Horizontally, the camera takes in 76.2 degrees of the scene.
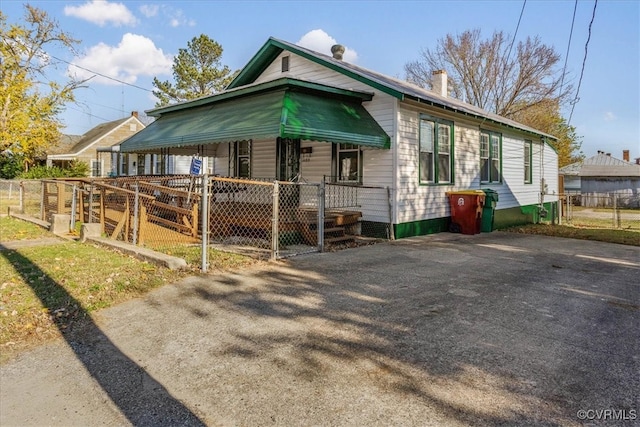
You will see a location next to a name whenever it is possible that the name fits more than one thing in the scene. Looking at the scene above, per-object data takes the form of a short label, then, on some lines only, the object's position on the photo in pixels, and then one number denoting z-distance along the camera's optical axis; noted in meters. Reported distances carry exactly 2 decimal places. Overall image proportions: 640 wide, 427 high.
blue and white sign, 9.90
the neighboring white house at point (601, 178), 36.66
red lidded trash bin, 11.47
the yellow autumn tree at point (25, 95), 24.52
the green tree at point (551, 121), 31.42
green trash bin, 12.07
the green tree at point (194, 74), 36.22
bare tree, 30.48
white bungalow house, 8.96
